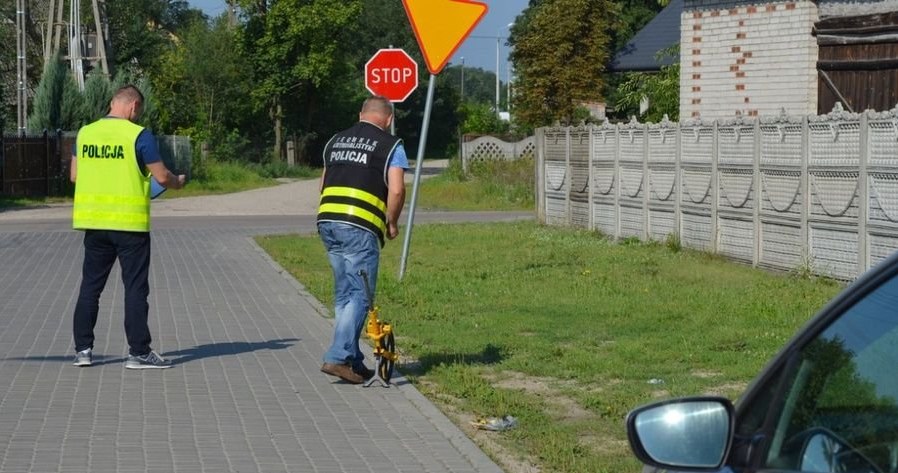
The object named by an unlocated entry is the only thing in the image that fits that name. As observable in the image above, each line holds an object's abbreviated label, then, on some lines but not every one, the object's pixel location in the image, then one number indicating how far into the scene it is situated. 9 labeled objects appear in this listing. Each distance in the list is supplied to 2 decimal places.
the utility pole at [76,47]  42.78
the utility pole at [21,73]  45.22
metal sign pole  15.16
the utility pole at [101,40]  43.62
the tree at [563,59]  47.22
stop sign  20.17
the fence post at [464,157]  41.94
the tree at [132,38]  75.38
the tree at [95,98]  40.06
